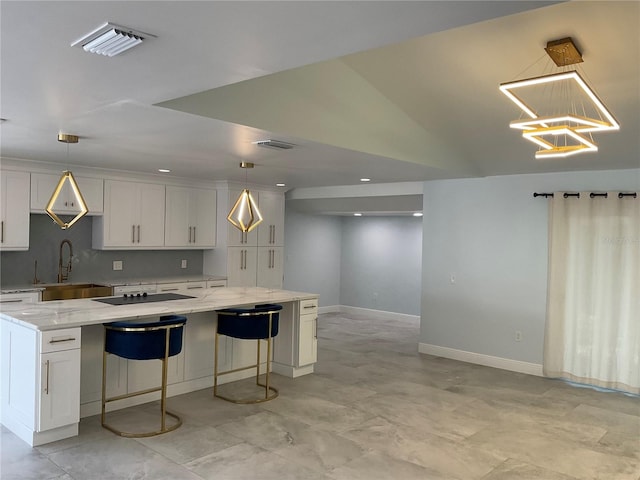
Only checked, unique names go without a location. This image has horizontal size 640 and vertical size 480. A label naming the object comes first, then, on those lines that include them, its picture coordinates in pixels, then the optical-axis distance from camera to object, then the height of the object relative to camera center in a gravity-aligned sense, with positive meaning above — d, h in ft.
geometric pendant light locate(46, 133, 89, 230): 13.70 +1.18
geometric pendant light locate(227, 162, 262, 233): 17.81 +1.16
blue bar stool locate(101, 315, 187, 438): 13.03 -2.89
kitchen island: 12.24 -3.54
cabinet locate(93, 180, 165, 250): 21.45 +0.54
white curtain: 18.08 -1.81
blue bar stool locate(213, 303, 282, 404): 16.07 -2.88
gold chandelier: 10.56 +3.73
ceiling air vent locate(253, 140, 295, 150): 14.06 +2.49
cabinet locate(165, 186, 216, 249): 23.81 +0.68
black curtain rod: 18.12 +1.74
